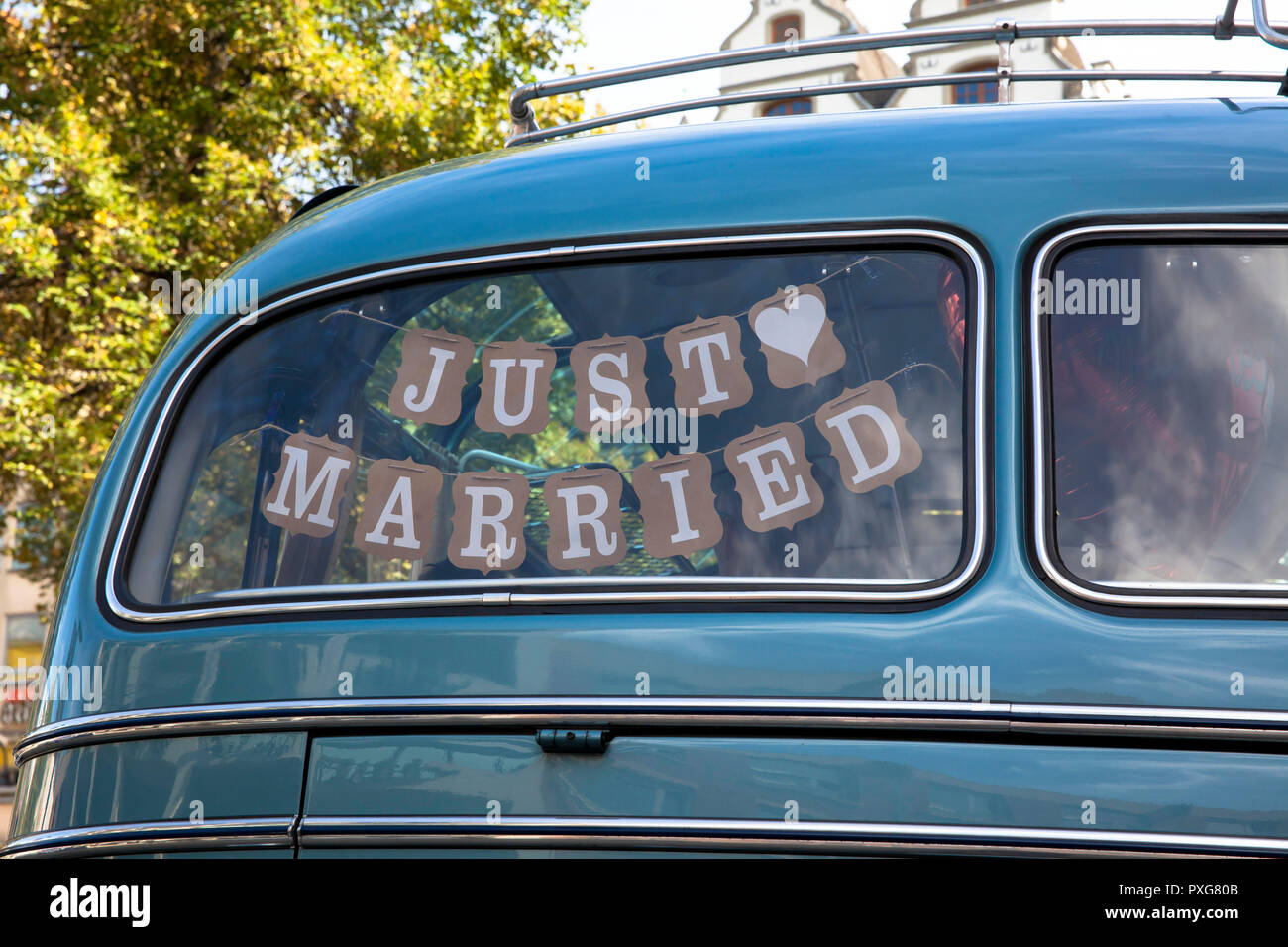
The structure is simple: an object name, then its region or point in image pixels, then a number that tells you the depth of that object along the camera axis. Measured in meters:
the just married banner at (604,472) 2.15
